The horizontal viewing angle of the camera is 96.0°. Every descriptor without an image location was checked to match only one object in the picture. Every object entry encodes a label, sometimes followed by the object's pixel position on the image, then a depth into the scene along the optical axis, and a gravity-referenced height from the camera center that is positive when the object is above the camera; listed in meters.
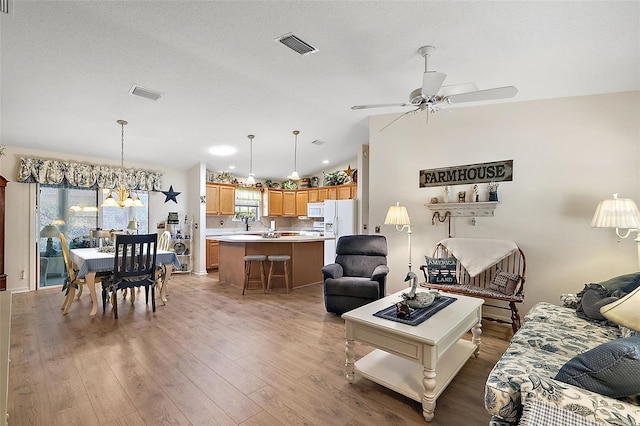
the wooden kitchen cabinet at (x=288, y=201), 8.34 +0.36
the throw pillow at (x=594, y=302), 2.21 -0.71
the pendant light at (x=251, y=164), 4.75 +1.18
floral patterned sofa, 1.14 -0.85
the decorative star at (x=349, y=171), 6.85 +1.00
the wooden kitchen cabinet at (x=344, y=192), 6.96 +0.52
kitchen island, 5.18 -0.77
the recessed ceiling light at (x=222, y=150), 5.75 +1.30
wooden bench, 3.14 -0.87
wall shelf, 3.74 +0.07
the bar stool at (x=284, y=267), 4.79 -0.91
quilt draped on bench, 3.49 -0.48
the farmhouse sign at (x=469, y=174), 3.68 +0.54
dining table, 3.59 -0.66
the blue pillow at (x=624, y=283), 2.23 -0.56
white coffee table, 1.83 -0.93
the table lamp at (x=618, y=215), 2.68 -0.02
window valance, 4.84 +0.71
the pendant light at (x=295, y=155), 4.80 +1.34
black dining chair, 3.56 -0.68
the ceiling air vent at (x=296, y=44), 2.57 +1.56
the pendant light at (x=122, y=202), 4.12 +0.17
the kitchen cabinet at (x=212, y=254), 6.94 -1.00
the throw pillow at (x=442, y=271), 3.62 -0.73
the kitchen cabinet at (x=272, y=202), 8.17 +0.32
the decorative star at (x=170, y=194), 6.54 +0.44
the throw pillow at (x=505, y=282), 3.18 -0.78
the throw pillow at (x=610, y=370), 1.15 -0.65
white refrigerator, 6.08 -0.16
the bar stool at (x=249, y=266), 4.80 -0.90
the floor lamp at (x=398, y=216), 4.02 -0.04
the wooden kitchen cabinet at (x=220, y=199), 7.01 +0.35
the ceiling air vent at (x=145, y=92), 3.46 +1.50
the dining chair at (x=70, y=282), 3.77 -0.90
